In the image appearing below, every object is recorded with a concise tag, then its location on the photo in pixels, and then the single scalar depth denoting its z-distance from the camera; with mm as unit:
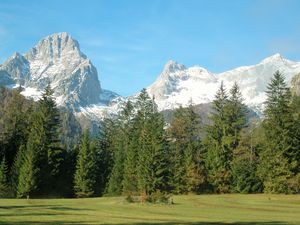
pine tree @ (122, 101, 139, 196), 79562
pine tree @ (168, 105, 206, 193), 76625
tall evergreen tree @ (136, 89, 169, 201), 75062
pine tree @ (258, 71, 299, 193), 70750
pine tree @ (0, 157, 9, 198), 73500
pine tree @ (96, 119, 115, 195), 91812
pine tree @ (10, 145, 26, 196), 75438
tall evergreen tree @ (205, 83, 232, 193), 77500
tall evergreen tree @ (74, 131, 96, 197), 81062
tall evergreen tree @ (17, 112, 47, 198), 71500
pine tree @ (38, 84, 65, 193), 77562
